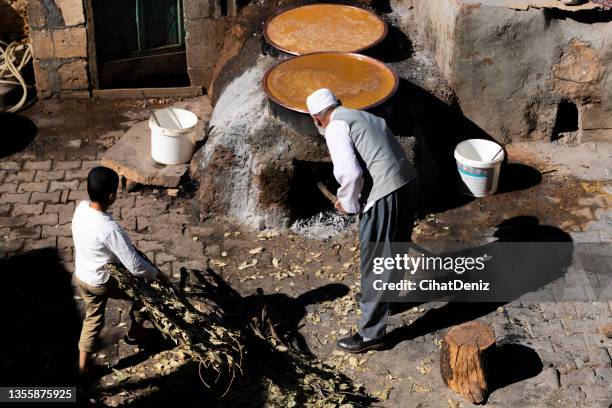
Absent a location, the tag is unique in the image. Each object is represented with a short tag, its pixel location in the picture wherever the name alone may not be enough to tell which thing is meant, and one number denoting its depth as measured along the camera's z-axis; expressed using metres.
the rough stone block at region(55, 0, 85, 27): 10.09
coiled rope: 10.42
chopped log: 6.35
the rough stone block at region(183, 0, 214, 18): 10.19
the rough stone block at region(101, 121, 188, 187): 8.82
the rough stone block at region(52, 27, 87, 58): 10.28
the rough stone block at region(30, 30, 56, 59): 10.27
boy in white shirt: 5.98
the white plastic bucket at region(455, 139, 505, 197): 8.56
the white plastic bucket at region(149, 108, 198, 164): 8.73
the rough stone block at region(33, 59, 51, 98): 10.50
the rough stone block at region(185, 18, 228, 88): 10.34
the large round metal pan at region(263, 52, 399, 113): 8.23
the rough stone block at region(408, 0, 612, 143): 8.75
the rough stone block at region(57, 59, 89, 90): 10.52
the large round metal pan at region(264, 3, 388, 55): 9.23
